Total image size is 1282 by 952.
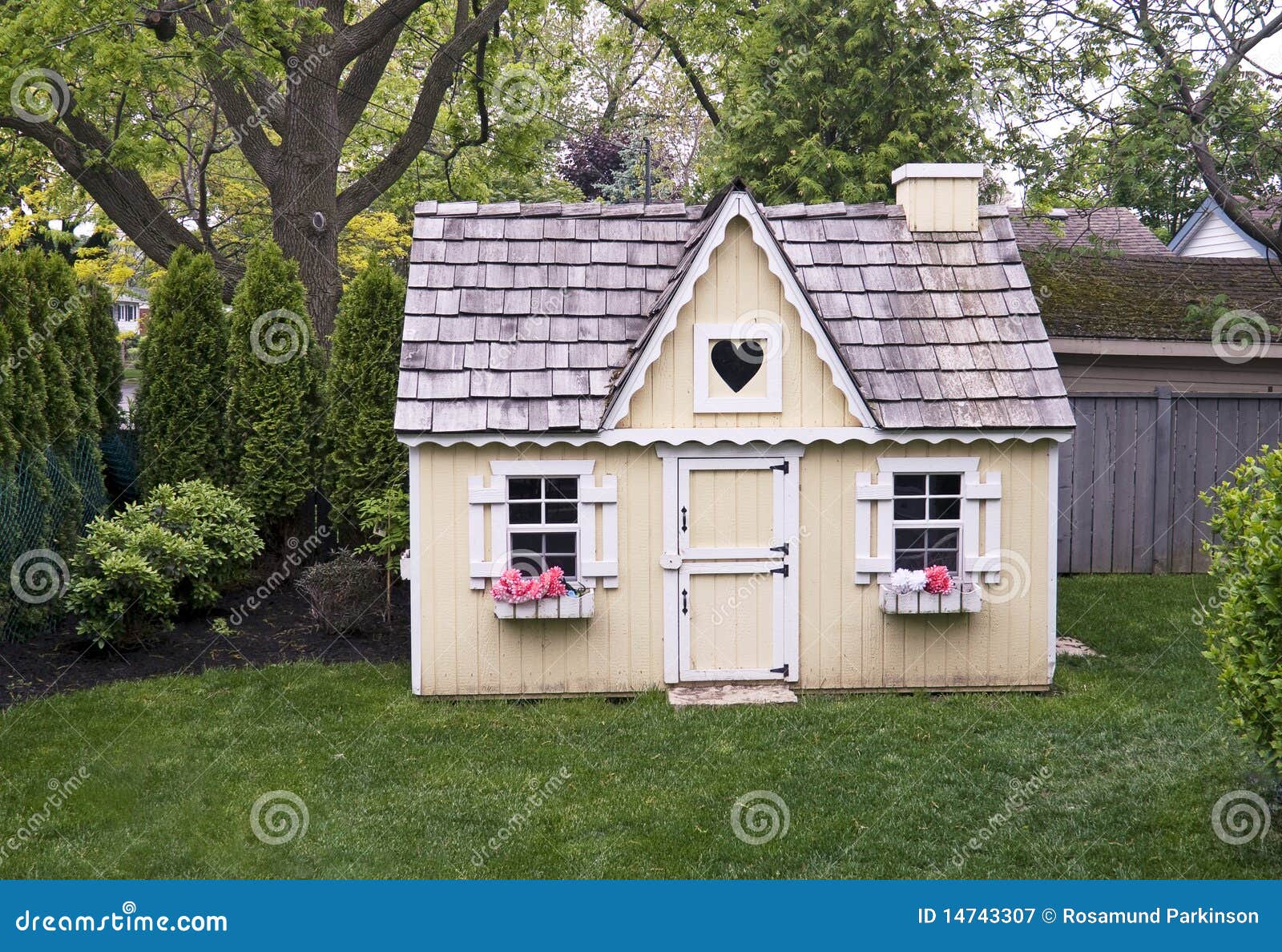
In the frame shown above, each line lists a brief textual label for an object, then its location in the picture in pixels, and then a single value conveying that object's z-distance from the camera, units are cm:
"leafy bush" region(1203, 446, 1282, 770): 539
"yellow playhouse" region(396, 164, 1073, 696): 838
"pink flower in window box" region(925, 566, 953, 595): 835
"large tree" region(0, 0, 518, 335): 1161
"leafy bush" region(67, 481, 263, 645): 924
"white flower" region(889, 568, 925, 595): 841
